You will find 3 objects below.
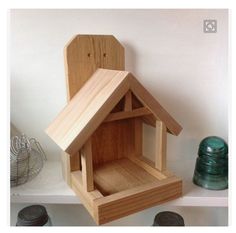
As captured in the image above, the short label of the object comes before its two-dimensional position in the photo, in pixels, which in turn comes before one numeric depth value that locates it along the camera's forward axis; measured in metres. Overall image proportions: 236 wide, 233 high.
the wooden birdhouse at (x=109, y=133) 0.49
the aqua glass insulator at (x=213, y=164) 0.62
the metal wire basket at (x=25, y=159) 0.63
